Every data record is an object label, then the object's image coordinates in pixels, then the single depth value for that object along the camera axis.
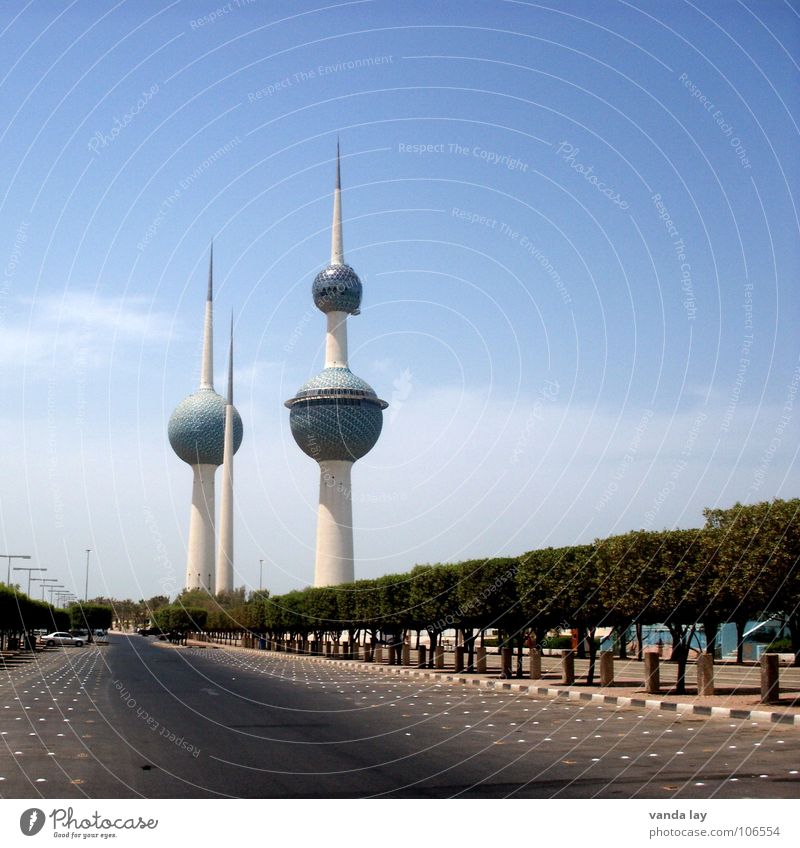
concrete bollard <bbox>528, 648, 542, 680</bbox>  42.94
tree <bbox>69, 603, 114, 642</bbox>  191.98
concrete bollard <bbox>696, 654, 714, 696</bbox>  30.72
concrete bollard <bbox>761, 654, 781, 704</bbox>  27.61
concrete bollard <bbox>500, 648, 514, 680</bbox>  45.72
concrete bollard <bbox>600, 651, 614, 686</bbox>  36.34
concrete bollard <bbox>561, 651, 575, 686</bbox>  38.84
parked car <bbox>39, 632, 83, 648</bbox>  110.06
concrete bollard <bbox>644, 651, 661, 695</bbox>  32.29
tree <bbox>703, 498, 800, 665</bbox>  28.97
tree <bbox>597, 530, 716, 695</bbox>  33.34
